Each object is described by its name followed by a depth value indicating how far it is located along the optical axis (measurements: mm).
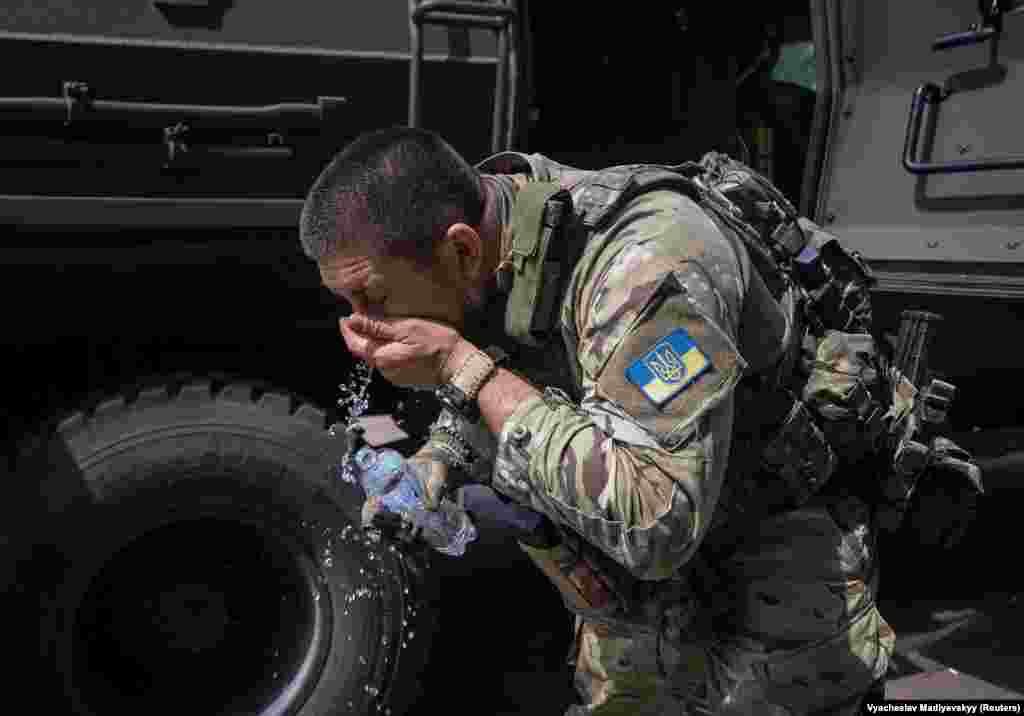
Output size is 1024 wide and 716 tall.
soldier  1415
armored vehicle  2084
